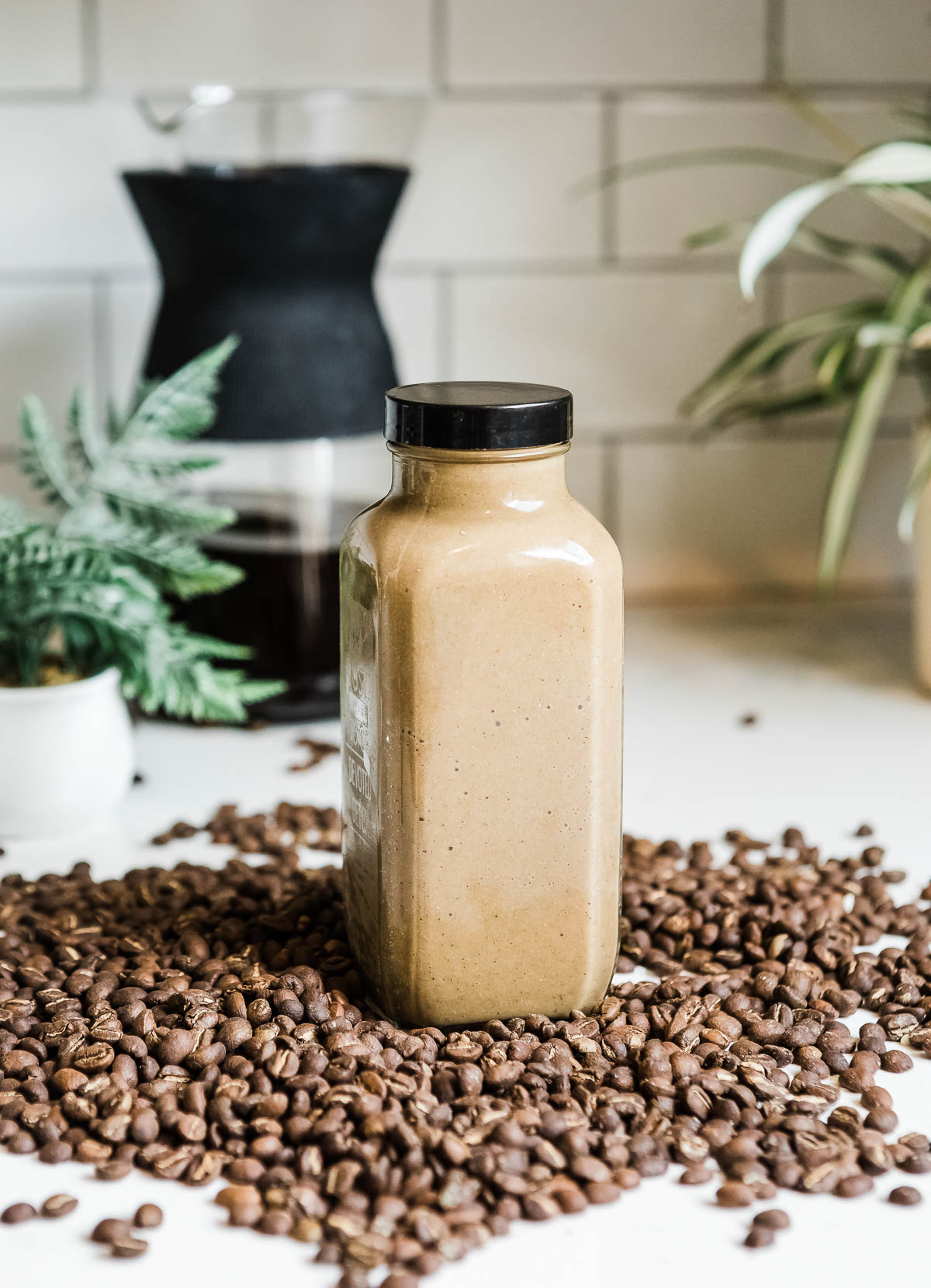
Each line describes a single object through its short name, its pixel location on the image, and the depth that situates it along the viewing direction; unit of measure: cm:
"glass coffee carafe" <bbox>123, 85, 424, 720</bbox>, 111
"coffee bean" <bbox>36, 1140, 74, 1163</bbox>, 65
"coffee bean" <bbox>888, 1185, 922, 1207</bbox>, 62
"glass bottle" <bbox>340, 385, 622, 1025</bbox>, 68
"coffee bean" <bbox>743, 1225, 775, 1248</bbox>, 59
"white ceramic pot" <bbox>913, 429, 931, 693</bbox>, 123
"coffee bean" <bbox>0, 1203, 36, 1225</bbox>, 61
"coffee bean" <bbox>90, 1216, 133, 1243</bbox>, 59
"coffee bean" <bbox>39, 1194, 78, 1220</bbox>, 61
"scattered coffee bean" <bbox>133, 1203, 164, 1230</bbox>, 60
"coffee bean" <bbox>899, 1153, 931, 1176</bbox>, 64
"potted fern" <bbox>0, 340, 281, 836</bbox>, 100
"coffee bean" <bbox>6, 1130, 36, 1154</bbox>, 66
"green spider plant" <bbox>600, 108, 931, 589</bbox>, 110
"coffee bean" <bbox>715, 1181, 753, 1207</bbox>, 62
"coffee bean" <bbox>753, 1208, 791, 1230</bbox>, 60
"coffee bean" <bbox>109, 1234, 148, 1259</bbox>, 59
